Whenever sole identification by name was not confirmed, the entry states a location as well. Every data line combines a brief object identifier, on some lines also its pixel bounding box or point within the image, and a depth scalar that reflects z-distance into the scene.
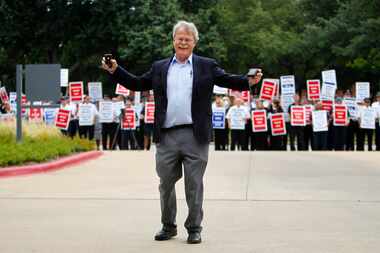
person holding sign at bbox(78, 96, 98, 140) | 25.45
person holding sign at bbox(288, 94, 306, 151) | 24.58
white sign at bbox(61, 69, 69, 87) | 26.73
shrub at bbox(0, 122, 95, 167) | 14.57
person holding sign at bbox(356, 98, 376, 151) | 24.12
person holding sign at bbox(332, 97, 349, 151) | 24.44
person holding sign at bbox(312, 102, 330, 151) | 24.33
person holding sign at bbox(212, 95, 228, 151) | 24.88
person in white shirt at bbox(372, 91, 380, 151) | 24.30
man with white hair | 7.44
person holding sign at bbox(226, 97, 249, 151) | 24.42
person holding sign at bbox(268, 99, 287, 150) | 24.83
